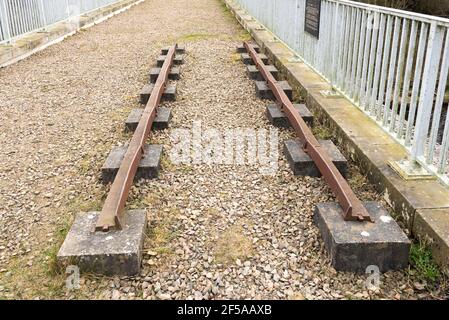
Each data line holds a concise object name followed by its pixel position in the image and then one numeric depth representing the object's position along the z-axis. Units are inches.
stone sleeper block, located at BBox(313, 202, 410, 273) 110.7
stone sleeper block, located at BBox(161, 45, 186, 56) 376.0
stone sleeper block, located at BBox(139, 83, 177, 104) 251.3
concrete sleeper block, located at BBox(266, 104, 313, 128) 209.9
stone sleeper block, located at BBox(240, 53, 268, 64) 345.9
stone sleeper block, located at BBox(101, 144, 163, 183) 156.8
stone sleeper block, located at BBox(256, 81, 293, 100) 252.2
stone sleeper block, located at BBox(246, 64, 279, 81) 297.7
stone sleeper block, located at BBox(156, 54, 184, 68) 337.1
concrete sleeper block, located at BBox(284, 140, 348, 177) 161.8
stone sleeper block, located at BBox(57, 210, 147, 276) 109.3
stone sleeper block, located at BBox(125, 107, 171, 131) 205.9
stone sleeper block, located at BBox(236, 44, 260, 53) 386.0
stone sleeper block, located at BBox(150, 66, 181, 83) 294.5
